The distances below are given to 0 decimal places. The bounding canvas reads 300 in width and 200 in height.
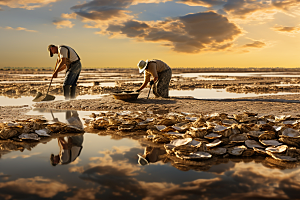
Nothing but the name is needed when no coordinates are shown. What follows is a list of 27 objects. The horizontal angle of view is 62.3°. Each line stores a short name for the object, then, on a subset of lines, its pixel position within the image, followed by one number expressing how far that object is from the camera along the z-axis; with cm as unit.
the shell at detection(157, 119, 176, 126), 430
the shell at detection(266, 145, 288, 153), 285
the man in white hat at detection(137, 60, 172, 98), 763
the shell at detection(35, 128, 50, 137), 381
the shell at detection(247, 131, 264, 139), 331
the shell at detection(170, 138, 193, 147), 308
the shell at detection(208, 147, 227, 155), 290
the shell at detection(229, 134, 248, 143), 323
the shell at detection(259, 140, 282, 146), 308
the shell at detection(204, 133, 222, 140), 326
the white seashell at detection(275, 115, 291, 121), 456
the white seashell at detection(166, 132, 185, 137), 354
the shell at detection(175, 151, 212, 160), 270
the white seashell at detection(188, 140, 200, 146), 301
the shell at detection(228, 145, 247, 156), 289
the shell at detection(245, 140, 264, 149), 308
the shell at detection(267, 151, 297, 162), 271
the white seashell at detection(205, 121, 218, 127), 373
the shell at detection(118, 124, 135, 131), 423
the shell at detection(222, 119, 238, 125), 431
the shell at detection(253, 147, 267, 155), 293
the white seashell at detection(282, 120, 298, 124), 429
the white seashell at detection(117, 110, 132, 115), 569
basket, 720
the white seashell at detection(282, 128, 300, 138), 324
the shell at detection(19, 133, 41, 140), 362
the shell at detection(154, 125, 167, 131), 401
